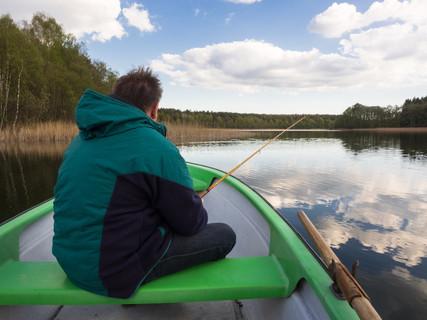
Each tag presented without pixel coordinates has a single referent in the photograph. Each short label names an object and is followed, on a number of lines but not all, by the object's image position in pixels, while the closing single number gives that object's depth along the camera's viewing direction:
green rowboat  1.25
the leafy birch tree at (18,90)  20.10
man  1.09
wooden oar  0.89
